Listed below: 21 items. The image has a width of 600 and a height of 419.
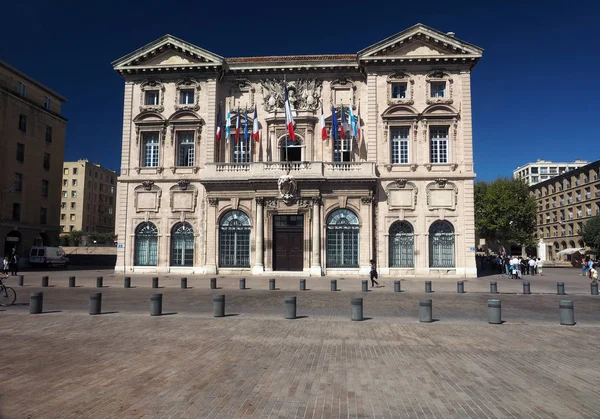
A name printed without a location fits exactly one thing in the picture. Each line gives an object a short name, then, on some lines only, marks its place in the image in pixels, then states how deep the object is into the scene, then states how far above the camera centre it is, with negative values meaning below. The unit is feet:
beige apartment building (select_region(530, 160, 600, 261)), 196.54 +21.27
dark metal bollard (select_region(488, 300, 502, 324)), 38.78 -5.87
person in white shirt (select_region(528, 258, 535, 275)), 117.60 -5.14
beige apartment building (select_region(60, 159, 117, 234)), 280.10 +31.79
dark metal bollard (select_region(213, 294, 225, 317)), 41.83 -5.92
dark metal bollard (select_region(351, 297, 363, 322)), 40.32 -5.97
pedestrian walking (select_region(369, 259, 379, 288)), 72.28 -4.59
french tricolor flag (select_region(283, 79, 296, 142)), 95.20 +28.51
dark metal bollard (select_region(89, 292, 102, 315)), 42.88 -5.92
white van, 134.41 -3.63
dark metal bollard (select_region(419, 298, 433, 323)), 39.63 -6.01
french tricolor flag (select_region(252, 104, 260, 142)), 98.37 +27.01
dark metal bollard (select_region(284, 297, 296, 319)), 40.96 -5.92
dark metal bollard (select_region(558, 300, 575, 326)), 38.81 -5.91
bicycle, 50.25 -6.75
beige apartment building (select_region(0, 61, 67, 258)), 133.80 +28.57
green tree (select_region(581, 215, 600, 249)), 160.76 +5.80
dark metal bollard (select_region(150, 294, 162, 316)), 42.42 -6.01
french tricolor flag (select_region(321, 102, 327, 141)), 96.28 +26.45
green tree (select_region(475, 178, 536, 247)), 172.76 +14.59
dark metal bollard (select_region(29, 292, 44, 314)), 43.42 -6.03
